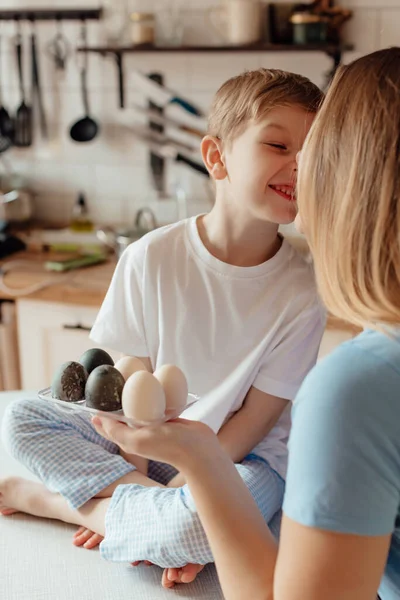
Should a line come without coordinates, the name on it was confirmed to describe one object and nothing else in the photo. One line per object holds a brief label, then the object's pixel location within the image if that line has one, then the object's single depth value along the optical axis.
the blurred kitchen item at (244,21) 2.42
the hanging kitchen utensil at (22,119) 2.81
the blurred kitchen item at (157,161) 2.69
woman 0.77
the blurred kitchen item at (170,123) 2.62
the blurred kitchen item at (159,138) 2.65
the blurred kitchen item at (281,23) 2.43
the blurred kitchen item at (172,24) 2.59
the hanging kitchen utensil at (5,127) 2.90
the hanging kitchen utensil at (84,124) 2.75
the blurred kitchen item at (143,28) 2.57
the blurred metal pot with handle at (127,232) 2.46
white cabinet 2.36
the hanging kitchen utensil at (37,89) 2.79
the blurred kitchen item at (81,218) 2.85
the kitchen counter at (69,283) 2.30
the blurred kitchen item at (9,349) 2.44
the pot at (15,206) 2.84
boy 1.38
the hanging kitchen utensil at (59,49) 2.78
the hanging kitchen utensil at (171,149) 2.65
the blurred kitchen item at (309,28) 2.35
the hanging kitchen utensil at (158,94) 2.65
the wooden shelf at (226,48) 2.37
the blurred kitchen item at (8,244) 2.66
